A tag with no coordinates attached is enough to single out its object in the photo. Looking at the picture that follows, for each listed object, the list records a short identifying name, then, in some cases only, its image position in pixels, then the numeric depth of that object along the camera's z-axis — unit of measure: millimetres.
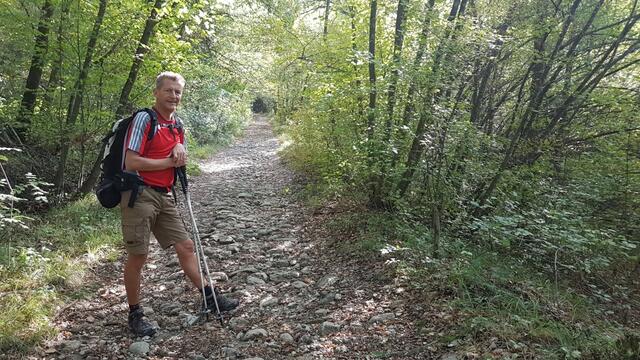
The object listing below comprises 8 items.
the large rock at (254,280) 5527
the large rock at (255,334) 4207
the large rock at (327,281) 5397
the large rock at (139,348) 3932
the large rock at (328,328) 4250
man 3982
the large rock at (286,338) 4156
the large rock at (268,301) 4941
